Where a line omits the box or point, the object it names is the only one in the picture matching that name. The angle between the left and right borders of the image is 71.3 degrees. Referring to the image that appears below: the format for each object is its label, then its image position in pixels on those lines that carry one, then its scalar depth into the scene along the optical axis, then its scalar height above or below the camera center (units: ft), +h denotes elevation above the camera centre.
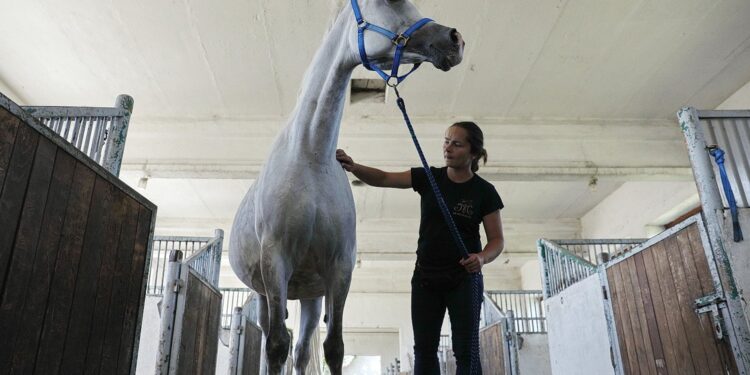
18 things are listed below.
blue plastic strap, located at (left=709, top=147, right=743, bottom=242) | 7.45 +2.54
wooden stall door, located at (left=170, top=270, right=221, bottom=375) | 11.78 +1.51
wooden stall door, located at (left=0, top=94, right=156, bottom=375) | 4.76 +1.37
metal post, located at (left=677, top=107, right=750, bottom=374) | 7.33 +2.16
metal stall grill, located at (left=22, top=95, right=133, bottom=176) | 7.18 +3.51
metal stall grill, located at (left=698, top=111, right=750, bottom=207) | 7.78 +3.46
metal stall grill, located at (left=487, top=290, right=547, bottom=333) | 22.68 +3.89
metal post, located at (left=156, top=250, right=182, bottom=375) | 11.12 +1.68
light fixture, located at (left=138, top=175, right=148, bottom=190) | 21.66 +8.23
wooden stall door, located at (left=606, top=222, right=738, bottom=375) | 8.18 +1.23
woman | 5.94 +1.71
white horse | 5.52 +2.17
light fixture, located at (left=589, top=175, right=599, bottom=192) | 21.35 +7.81
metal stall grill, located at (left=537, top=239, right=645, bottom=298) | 14.61 +3.26
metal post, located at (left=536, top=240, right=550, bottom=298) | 16.25 +3.45
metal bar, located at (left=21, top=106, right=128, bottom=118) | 7.04 +3.70
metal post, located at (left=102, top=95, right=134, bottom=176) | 7.19 +3.32
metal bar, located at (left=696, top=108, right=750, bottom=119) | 8.22 +3.90
